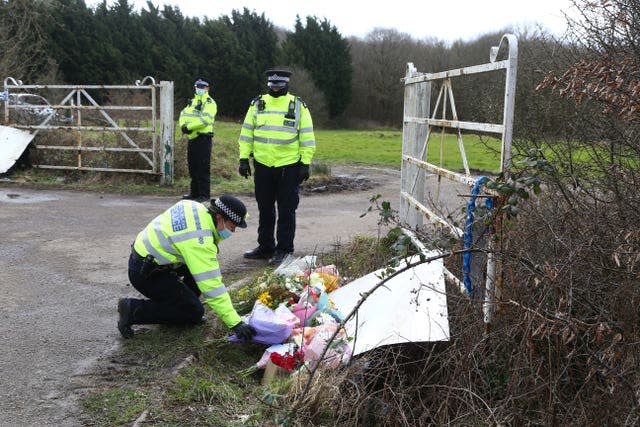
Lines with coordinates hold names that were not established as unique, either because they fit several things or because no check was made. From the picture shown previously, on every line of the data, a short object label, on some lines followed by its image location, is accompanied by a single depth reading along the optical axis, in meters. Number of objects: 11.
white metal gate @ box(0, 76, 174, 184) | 12.07
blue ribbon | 3.81
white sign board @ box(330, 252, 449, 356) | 3.94
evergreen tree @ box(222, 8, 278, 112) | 43.12
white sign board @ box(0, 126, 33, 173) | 12.77
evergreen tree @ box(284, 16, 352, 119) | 45.75
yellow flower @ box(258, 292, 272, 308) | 4.96
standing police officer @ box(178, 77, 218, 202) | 10.59
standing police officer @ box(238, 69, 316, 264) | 6.81
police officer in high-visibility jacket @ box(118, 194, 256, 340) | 4.30
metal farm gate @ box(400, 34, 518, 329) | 3.70
